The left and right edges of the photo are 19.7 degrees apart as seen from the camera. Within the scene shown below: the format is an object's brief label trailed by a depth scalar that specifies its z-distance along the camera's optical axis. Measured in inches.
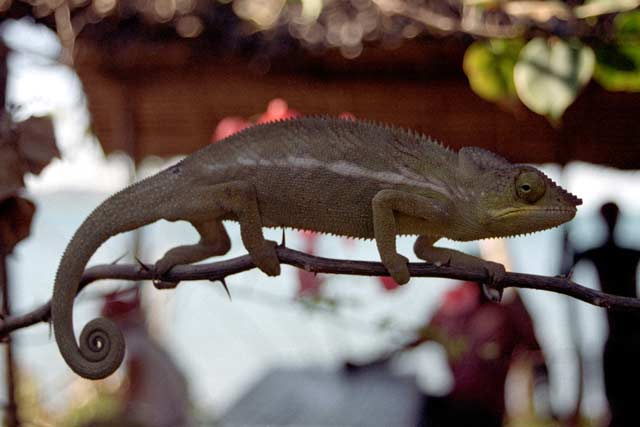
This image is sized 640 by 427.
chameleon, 29.4
